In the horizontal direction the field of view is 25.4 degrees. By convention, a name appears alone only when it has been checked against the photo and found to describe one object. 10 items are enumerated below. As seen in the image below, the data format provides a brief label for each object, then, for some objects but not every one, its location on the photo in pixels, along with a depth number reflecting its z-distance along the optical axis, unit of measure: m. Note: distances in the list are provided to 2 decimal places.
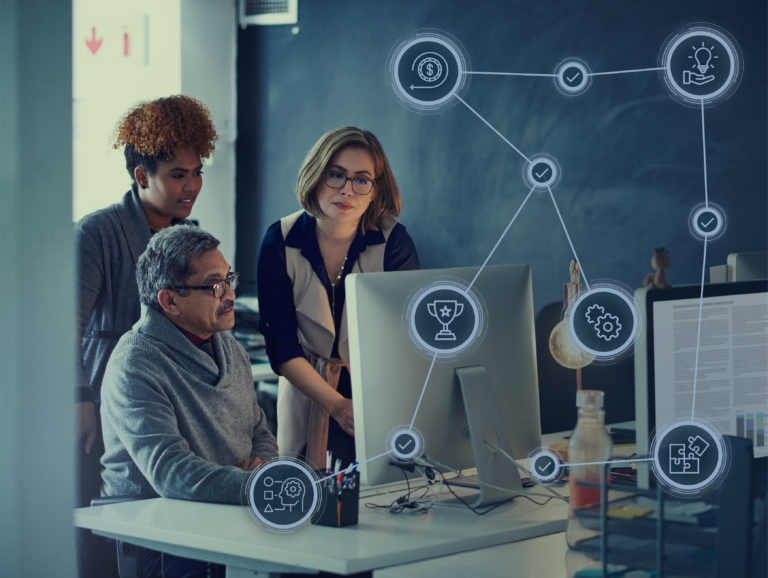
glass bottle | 3.44
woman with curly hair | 4.28
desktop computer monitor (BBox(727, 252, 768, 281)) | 4.16
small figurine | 3.51
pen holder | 3.67
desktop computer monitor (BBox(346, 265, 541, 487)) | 3.70
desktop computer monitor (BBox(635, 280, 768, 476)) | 3.48
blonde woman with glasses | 4.27
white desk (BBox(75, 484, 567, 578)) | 3.54
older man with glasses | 3.84
